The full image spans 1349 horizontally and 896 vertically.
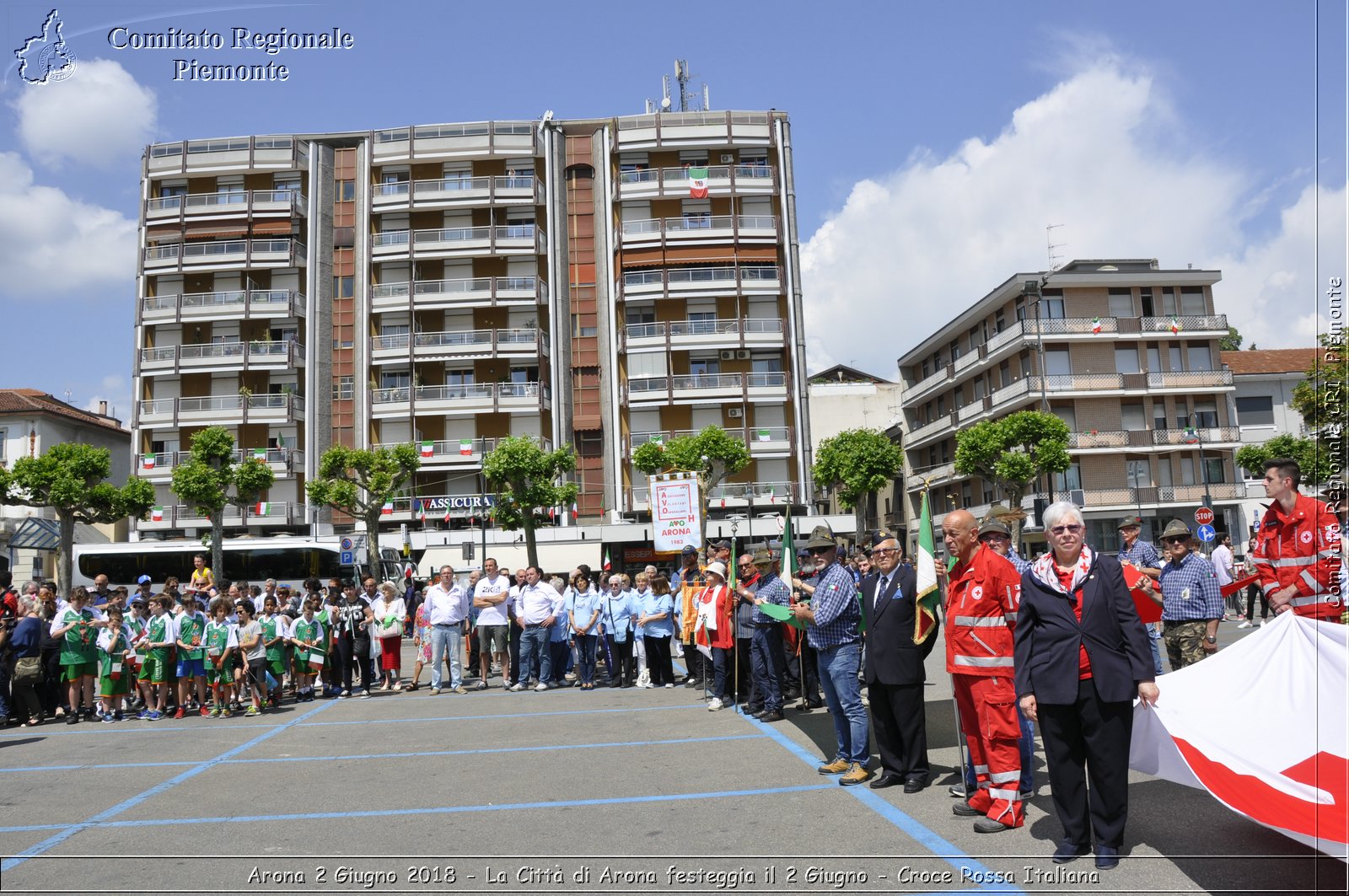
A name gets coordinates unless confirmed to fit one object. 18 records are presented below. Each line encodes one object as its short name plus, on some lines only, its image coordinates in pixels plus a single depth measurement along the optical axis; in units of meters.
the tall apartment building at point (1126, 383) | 54.72
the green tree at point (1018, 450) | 49.75
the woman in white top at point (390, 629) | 16.86
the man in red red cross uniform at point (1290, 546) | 7.27
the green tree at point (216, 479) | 41.25
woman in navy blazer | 5.68
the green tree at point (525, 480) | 40.91
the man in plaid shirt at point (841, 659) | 8.10
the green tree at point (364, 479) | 41.94
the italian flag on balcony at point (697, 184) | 52.75
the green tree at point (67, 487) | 39.25
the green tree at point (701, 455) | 44.69
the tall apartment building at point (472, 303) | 52.12
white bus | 41.31
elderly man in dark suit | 7.66
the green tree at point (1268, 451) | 47.66
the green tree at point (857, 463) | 57.56
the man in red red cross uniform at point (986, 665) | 6.54
